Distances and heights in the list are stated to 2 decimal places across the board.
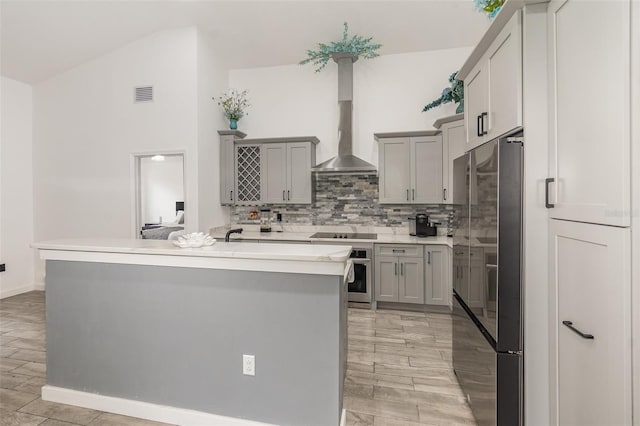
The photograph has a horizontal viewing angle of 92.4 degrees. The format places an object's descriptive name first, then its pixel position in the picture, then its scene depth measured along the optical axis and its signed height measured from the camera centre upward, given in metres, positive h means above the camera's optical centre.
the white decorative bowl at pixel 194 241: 1.83 -0.19
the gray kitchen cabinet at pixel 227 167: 4.50 +0.63
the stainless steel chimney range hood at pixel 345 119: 4.13 +1.27
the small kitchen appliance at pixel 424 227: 4.06 -0.24
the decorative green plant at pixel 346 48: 3.99 +2.14
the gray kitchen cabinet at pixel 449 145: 3.67 +0.78
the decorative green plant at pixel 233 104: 4.51 +1.57
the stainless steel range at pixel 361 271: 3.87 -0.78
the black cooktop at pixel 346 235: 4.06 -0.36
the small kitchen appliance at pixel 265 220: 4.61 -0.16
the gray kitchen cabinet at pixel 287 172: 4.32 +0.53
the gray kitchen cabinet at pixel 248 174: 4.45 +0.53
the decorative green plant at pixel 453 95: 3.55 +1.36
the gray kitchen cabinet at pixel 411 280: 3.77 -0.88
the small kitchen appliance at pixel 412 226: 4.22 -0.24
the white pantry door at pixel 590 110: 0.97 +0.36
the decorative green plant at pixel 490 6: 1.69 +1.14
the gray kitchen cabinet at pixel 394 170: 4.06 +0.52
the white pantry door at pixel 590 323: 0.99 -0.43
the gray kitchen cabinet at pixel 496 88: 1.43 +0.67
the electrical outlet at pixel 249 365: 1.74 -0.88
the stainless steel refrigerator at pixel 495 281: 1.47 -0.38
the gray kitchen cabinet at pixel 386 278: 3.84 -0.87
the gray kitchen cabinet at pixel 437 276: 3.69 -0.82
